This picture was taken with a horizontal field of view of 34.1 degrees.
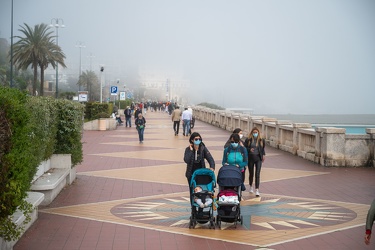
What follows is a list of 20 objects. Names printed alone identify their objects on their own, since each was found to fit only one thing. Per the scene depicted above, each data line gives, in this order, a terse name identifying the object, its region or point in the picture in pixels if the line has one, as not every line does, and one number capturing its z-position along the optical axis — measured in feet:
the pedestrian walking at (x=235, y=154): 41.68
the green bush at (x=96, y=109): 155.22
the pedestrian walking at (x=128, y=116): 149.86
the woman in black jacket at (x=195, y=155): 38.96
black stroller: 35.70
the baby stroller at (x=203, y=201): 35.60
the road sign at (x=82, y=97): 173.17
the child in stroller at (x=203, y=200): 35.45
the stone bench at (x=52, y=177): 41.50
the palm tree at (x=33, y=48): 215.92
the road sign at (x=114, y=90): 173.04
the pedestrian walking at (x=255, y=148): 48.32
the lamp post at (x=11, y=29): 168.25
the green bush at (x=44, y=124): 40.55
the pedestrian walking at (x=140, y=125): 99.14
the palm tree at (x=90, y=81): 427.00
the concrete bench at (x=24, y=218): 28.09
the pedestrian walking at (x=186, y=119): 118.07
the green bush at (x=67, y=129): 53.36
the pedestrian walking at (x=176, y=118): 121.13
